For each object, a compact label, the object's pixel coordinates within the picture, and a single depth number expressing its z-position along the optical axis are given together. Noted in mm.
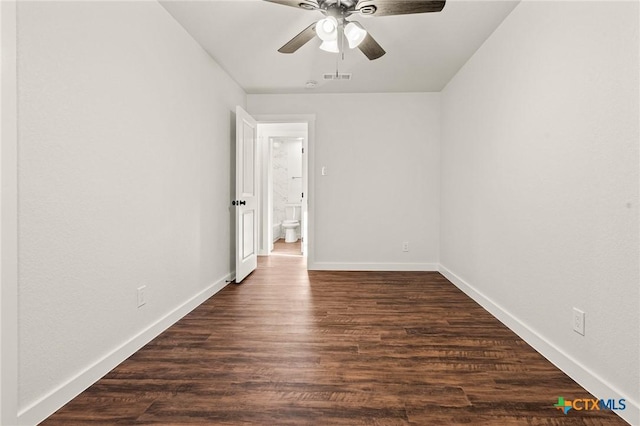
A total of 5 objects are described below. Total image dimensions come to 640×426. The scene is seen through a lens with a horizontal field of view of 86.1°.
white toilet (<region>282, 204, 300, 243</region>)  7762
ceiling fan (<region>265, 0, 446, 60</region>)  2010
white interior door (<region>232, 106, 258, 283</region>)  3904
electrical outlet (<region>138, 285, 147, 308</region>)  2248
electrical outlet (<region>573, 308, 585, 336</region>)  1818
